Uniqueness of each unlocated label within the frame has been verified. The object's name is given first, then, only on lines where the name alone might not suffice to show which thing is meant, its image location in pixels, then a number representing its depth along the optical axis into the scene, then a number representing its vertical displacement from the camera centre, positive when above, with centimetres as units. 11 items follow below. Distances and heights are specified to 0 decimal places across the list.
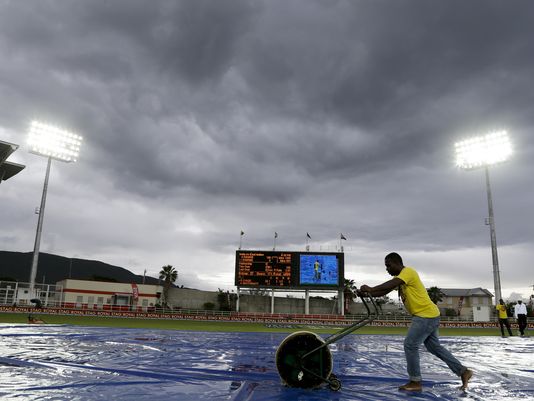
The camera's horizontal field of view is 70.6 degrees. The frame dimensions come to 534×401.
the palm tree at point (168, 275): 7344 +166
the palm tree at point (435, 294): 8988 -55
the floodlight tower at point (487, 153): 3828 +1421
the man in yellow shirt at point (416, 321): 541 -44
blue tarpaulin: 476 -141
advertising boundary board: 3519 -321
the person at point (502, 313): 1895 -95
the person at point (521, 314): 1997 -104
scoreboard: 4378 +199
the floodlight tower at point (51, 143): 4259 +1548
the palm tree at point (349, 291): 7744 -43
